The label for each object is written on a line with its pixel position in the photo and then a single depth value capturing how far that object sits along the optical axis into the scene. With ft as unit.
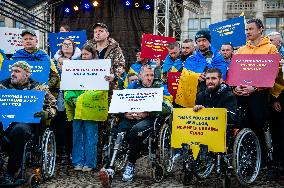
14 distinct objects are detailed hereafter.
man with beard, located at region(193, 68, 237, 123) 16.19
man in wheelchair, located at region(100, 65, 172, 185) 17.25
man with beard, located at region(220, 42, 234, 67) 22.81
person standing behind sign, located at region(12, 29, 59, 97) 19.67
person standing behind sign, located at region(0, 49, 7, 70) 22.00
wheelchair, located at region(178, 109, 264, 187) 15.42
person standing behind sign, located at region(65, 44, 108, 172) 19.31
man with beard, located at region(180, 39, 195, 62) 21.57
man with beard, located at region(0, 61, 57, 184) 15.06
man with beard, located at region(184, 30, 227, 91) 19.26
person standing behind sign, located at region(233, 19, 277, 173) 17.02
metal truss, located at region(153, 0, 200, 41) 44.19
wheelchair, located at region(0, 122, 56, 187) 15.11
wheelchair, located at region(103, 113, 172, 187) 16.88
